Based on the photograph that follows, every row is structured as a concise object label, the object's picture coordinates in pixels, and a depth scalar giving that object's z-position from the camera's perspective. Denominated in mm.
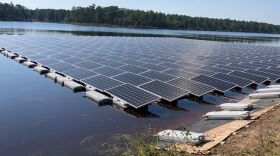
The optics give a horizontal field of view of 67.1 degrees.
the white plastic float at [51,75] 17035
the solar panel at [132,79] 14427
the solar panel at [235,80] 16756
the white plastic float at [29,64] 20505
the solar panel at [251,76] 18240
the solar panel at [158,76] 15342
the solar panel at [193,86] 14184
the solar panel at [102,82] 14089
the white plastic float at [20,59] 22279
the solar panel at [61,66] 18302
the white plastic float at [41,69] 18640
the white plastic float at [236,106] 12030
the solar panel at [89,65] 17948
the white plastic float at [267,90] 15370
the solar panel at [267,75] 19580
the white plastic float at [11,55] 23899
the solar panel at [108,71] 16130
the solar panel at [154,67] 18051
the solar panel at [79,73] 16166
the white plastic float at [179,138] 8124
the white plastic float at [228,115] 10745
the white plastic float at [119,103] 12485
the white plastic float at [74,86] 14929
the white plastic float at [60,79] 16156
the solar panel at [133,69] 16939
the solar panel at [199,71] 17675
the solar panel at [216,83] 15517
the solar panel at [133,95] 12214
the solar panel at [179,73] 16403
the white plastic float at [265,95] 14475
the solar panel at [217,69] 18746
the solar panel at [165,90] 13093
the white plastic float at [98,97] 12919
